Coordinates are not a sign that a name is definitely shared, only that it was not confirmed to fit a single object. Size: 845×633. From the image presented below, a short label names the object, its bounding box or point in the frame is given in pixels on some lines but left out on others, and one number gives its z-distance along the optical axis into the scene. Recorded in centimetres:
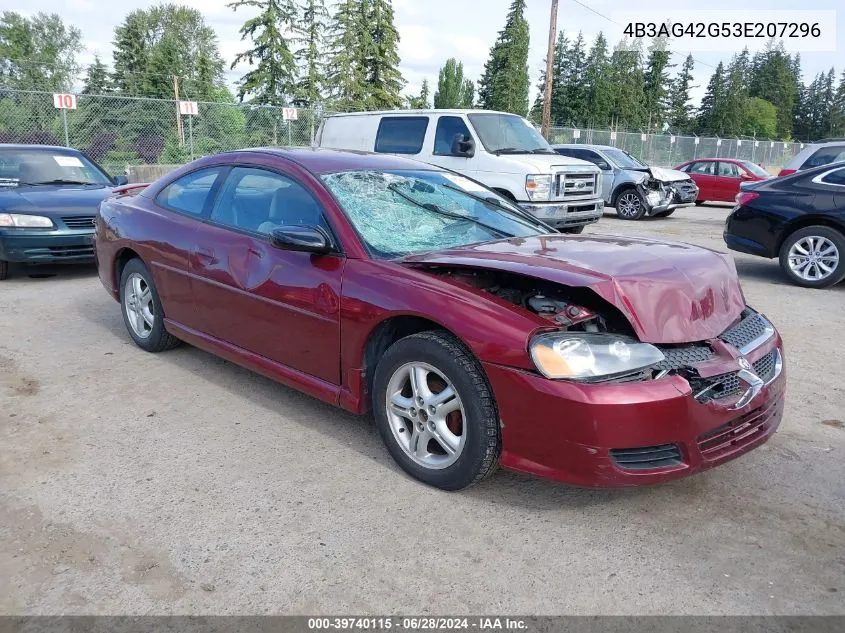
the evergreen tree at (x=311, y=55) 3912
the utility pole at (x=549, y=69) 2373
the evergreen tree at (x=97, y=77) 5128
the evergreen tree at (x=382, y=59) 4026
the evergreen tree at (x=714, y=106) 8806
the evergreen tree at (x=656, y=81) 8169
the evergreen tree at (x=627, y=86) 7706
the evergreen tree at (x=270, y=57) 3703
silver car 1550
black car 792
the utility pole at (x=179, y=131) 1800
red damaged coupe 279
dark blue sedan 740
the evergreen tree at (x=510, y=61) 6669
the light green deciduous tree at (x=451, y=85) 9081
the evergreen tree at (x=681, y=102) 8700
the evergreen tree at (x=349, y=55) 3972
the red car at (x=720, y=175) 1978
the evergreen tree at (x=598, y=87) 7500
